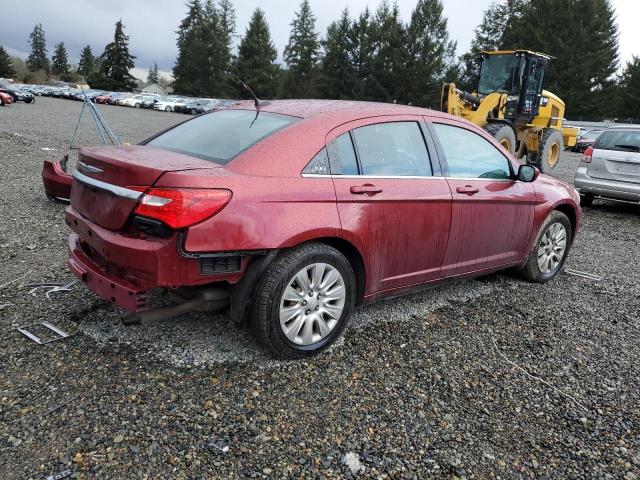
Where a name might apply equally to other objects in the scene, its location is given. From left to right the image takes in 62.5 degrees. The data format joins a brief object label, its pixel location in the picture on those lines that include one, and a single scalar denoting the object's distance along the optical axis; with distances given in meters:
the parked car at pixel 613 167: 8.80
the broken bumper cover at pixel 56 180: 6.82
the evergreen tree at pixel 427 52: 57.56
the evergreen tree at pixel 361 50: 60.78
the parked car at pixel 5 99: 31.44
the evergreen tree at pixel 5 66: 87.62
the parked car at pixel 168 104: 47.11
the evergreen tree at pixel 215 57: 73.38
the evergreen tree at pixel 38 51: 129.50
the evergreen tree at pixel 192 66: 73.75
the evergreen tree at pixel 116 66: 80.81
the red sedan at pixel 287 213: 2.84
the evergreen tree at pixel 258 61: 64.74
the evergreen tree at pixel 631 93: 51.06
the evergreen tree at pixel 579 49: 50.62
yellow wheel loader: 13.18
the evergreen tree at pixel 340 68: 61.69
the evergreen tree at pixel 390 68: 58.22
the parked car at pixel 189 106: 45.16
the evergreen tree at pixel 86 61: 128.06
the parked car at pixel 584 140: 26.05
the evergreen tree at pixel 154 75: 142.38
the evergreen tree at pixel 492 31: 59.94
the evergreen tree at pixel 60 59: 130.38
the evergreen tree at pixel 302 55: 67.69
